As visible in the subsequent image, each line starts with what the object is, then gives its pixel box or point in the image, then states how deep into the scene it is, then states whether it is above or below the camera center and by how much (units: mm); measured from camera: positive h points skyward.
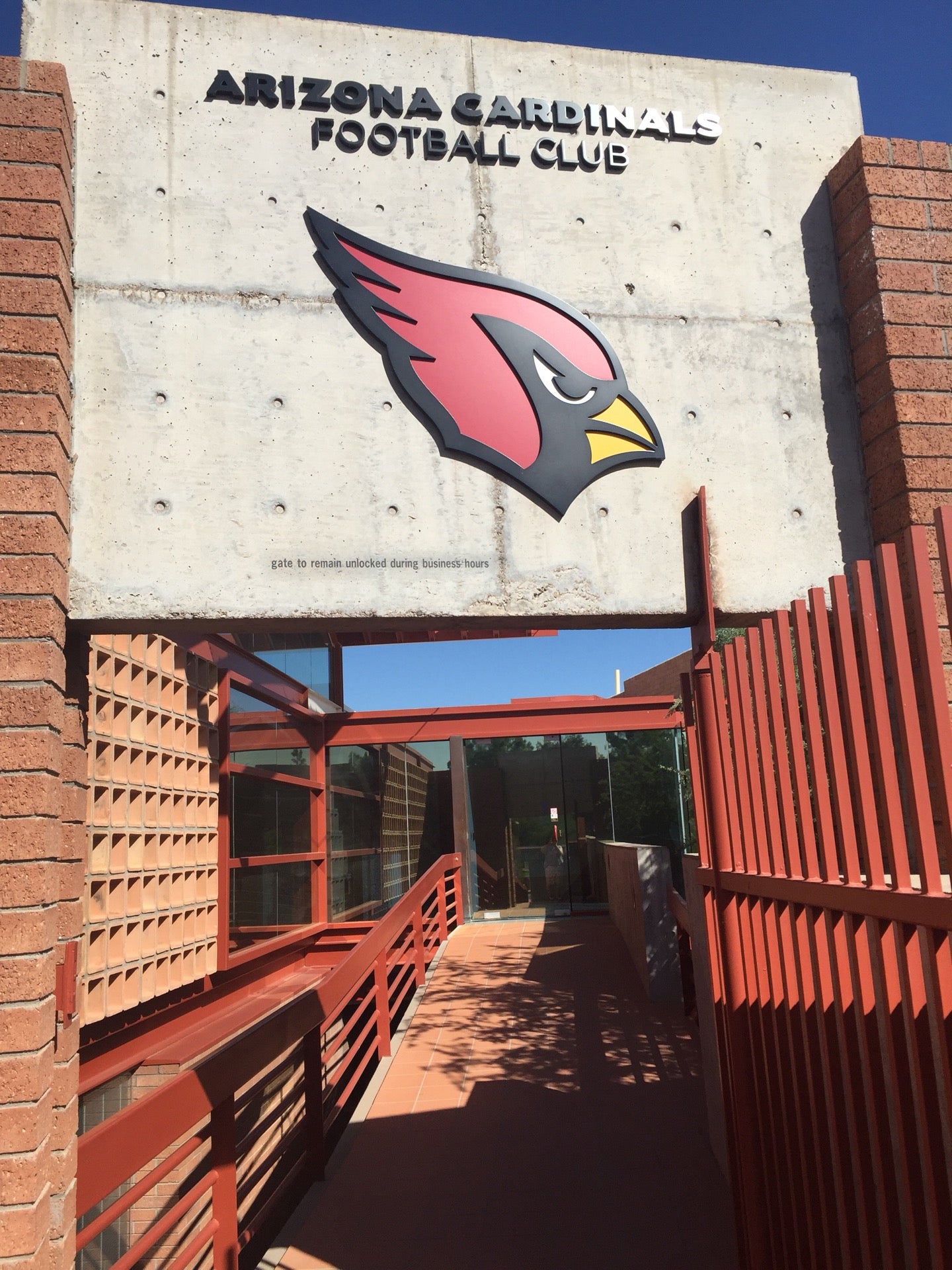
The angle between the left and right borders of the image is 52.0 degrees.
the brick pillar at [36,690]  3293 +529
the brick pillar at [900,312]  4277 +2168
